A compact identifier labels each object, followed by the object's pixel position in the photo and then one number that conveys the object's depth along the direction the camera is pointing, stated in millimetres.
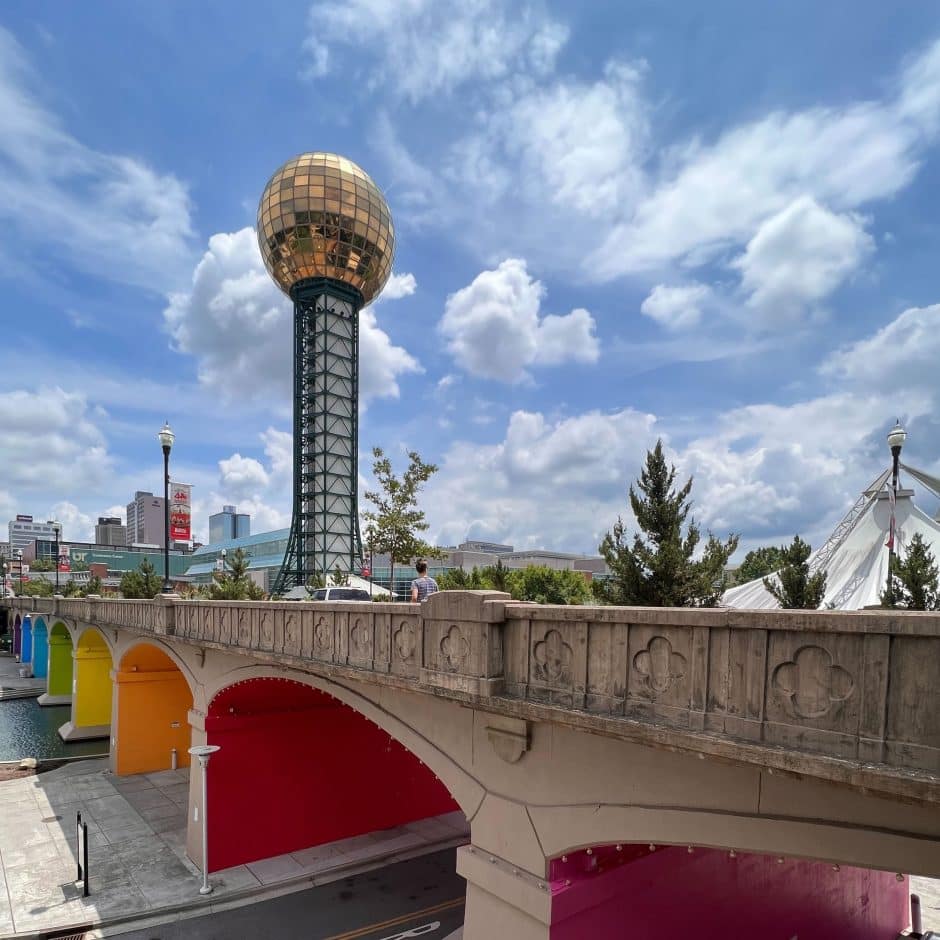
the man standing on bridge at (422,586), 10695
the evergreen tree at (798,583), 19359
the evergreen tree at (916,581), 16531
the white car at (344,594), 16688
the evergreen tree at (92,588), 55775
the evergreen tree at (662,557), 17328
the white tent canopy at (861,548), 22147
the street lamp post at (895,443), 15078
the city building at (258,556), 78062
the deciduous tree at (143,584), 53000
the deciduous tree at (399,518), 26047
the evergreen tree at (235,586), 33791
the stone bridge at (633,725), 4105
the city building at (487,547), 163500
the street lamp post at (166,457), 20031
